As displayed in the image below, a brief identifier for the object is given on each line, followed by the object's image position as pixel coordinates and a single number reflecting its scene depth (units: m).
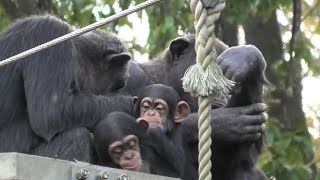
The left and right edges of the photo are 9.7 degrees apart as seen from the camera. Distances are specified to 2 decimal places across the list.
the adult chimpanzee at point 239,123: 10.12
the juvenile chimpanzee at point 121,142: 9.63
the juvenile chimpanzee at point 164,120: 10.13
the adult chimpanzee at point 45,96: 10.04
